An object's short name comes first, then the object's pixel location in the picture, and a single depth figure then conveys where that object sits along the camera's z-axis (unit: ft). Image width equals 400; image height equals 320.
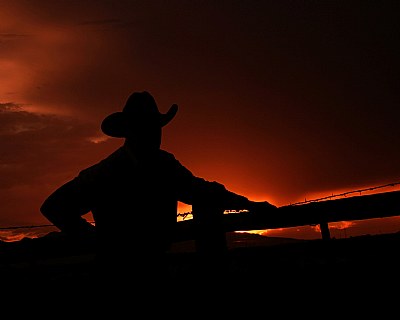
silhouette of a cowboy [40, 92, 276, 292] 8.38
